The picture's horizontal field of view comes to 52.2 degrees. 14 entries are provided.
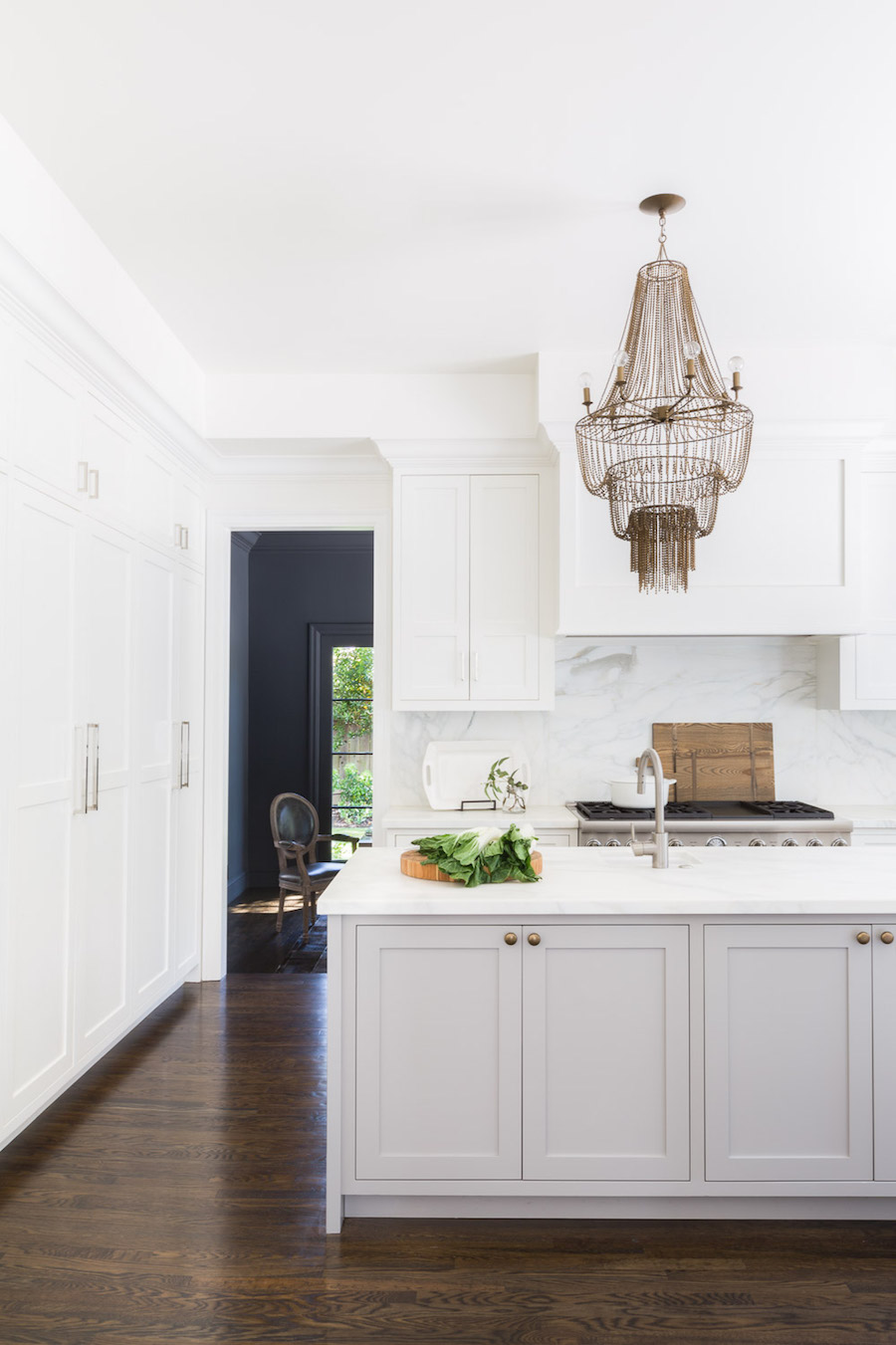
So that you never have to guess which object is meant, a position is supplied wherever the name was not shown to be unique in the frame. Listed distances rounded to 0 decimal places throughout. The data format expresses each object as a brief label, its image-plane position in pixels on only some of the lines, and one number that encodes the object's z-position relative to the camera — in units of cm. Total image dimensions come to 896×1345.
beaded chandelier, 257
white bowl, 408
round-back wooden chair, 526
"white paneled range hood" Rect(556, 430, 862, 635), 393
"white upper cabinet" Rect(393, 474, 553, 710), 416
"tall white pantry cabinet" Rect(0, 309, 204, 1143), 262
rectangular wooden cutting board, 443
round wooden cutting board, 246
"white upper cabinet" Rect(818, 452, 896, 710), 406
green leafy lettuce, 240
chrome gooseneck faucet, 260
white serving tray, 429
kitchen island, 227
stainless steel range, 382
